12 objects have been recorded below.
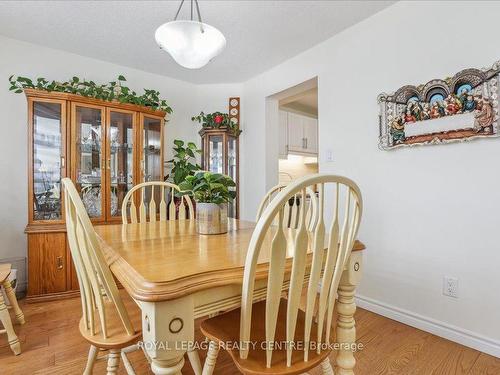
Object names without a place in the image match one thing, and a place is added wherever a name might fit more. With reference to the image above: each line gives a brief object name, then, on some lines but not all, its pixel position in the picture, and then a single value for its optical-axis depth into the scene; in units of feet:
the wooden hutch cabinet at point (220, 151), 11.19
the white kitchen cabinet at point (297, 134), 13.42
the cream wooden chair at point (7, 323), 5.16
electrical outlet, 5.75
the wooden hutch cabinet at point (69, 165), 7.68
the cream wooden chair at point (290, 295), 2.35
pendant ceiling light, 4.59
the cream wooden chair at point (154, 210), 6.34
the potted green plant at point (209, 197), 4.36
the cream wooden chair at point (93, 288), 2.88
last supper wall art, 5.23
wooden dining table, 2.24
